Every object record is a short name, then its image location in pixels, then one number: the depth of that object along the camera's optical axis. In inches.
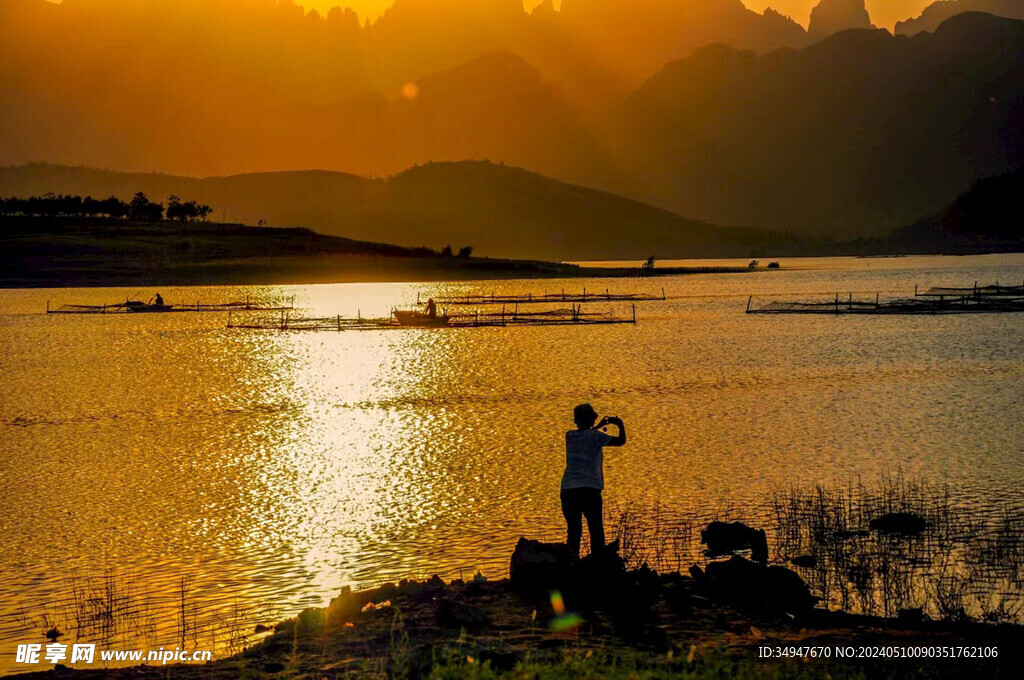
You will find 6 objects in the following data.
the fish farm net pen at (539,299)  5447.8
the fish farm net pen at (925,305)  4281.5
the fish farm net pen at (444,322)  3885.3
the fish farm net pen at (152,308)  4808.1
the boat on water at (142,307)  4744.1
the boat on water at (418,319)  3809.1
